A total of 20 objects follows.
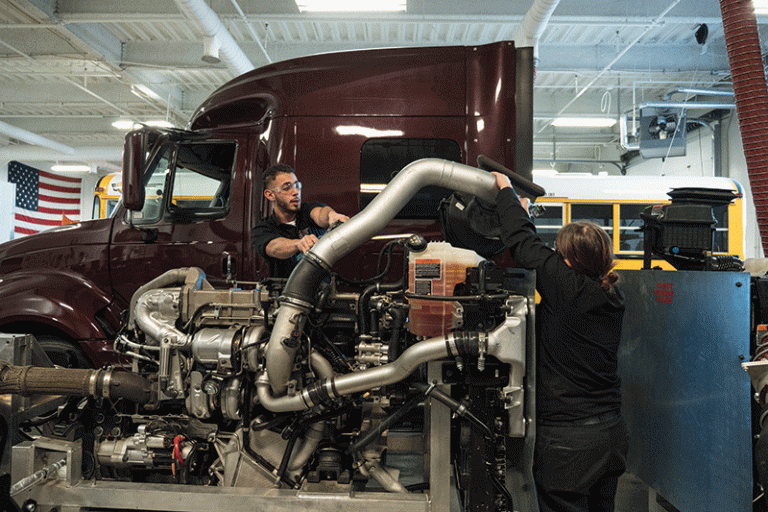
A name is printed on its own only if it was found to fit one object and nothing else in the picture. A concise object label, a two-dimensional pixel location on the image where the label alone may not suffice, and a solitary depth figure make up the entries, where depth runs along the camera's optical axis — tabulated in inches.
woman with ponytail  79.6
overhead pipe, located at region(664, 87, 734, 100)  357.4
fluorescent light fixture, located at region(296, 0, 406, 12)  220.2
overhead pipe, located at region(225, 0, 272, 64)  266.4
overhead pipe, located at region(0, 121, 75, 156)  529.6
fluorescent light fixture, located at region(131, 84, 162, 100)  415.0
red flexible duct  126.1
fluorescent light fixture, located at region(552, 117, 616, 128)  445.7
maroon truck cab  129.2
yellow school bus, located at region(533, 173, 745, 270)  310.2
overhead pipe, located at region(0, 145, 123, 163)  606.4
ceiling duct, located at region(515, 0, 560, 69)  235.6
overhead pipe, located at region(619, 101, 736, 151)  356.1
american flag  660.7
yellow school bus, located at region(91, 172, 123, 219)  354.6
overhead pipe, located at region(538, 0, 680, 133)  272.2
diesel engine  86.4
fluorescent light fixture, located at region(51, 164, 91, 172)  678.5
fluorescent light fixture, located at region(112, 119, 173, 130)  477.7
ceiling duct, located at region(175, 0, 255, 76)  246.8
